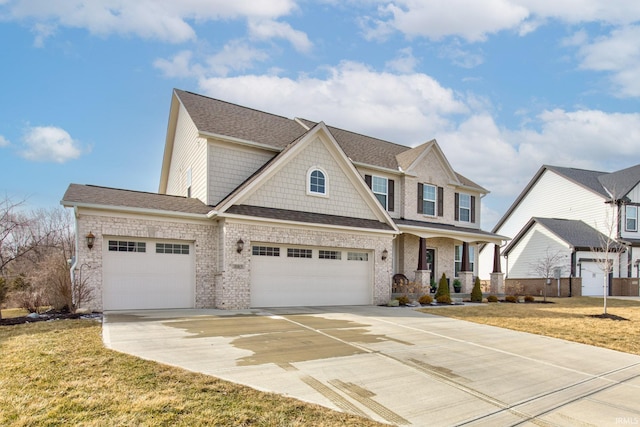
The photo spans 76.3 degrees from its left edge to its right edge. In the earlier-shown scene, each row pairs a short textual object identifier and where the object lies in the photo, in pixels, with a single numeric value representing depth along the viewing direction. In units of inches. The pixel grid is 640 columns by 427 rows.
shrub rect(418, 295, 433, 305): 717.3
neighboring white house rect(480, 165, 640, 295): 1116.5
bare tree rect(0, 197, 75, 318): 471.2
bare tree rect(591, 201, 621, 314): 1067.8
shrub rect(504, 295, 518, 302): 855.7
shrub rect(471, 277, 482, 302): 813.9
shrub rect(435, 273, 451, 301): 759.5
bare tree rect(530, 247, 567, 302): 1107.9
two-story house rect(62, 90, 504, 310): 527.2
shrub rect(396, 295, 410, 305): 692.7
